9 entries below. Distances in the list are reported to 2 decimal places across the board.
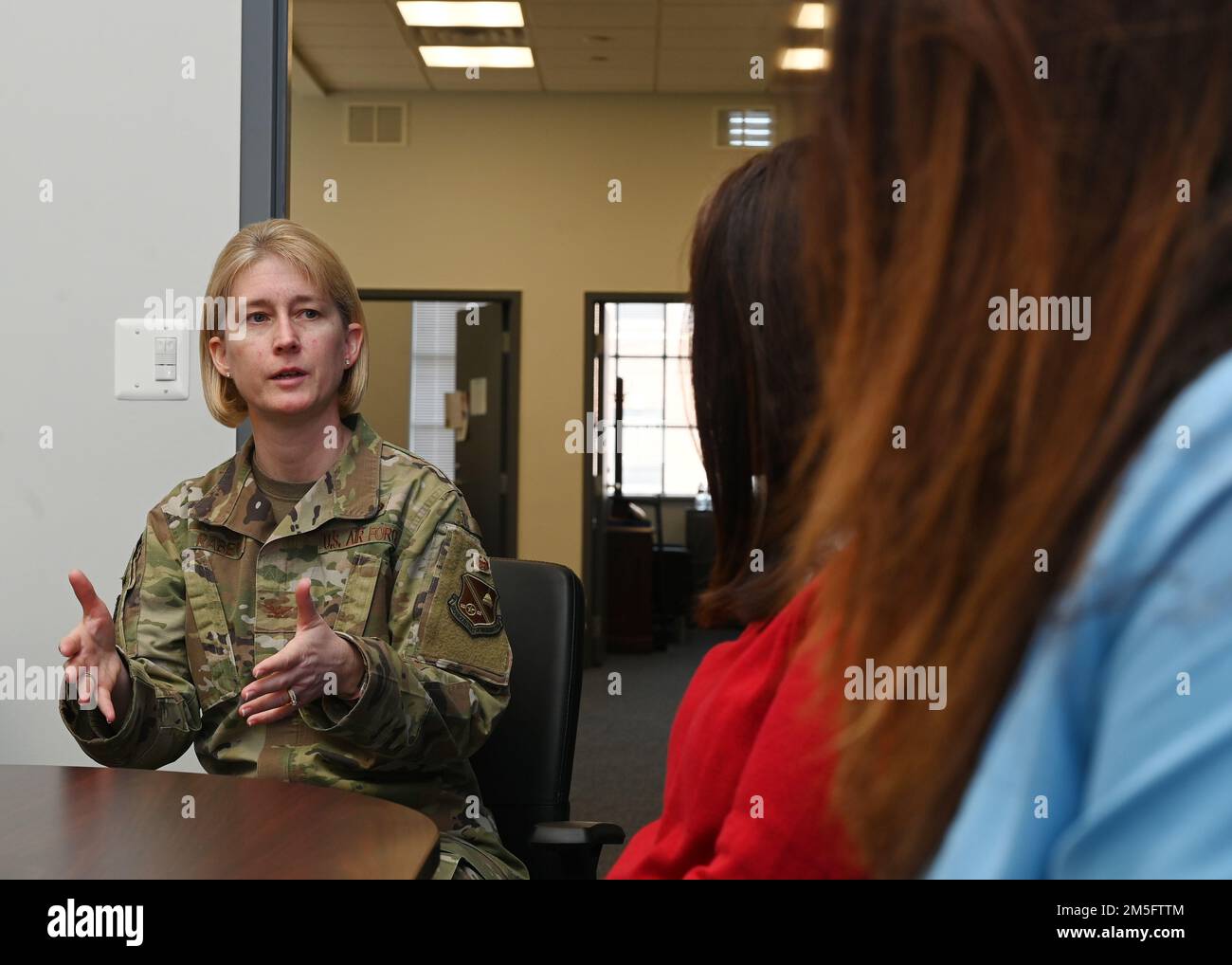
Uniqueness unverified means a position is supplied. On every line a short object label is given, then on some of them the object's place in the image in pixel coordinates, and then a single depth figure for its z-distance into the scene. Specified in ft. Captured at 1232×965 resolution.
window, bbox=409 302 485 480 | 26.16
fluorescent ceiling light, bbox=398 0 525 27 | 17.81
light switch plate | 6.27
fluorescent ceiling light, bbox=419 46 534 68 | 19.52
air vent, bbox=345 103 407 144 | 21.30
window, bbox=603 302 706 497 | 28.50
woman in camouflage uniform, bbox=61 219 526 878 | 4.00
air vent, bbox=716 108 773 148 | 20.84
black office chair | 4.93
